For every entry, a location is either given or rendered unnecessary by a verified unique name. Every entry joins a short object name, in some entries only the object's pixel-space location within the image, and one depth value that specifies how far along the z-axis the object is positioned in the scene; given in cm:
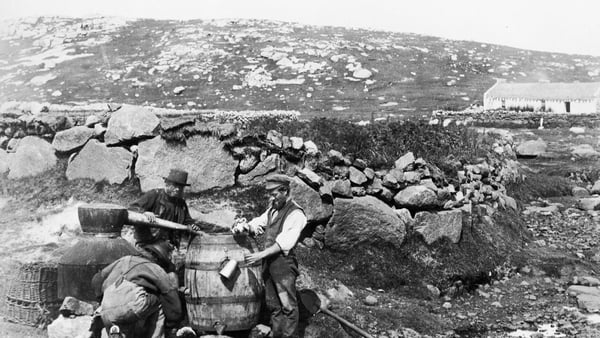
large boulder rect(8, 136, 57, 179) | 1214
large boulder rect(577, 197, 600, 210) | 1512
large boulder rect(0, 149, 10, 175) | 1255
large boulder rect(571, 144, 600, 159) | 2169
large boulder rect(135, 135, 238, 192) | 1114
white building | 3825
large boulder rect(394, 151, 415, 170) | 1182
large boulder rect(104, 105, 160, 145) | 1149
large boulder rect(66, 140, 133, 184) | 1150
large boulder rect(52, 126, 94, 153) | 1194
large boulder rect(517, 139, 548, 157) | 2186
